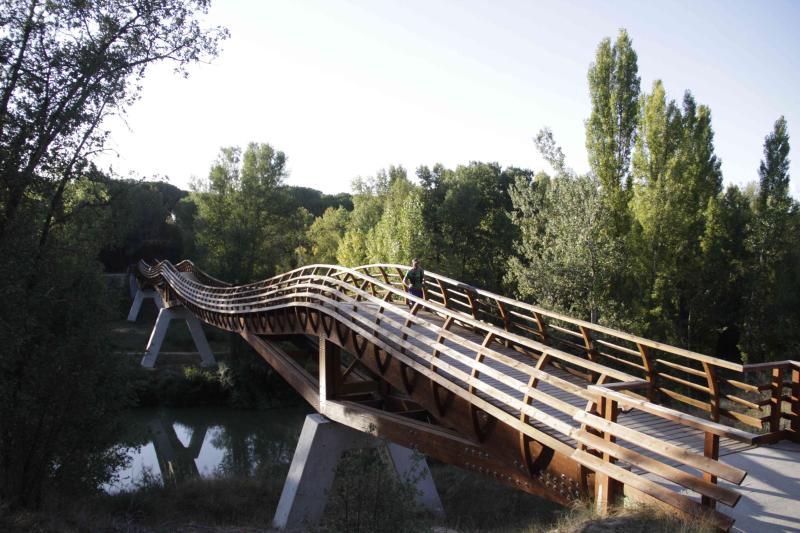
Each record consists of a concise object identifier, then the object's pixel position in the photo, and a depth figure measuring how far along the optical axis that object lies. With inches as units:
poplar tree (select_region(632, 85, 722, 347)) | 933.8
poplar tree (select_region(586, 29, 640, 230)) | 968.9
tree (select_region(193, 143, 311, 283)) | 1592.0
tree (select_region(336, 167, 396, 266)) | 1478.8
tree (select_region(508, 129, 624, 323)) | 753.6
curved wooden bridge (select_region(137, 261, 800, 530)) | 214.2
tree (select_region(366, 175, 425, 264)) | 1168.8
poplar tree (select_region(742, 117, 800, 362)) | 1048.2
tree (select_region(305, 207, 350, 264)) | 1768.0
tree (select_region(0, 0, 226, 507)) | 356.8
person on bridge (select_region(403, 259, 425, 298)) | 544.1
